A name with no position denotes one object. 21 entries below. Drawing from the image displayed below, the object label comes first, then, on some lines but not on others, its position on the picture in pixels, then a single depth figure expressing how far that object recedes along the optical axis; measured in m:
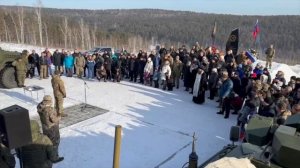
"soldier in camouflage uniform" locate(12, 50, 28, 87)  9.39
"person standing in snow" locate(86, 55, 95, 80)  10.66
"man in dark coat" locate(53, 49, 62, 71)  11.05
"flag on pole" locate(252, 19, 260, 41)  13.22
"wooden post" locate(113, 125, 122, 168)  2.95
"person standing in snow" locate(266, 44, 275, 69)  12.18
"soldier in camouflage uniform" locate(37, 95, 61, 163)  5.00
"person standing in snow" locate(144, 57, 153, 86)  9.87
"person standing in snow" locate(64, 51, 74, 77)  10.95
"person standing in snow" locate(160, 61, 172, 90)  9.34
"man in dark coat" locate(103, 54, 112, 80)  10.36
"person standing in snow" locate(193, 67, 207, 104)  8.39
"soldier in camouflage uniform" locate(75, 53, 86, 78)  10.84
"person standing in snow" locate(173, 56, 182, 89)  9.46
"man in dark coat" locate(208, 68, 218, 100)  8.47
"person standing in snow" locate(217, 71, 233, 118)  7.56
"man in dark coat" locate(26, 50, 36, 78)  10.74
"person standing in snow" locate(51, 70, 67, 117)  6.99
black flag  10.60
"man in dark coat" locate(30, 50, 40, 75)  10.81
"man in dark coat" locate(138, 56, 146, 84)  10.12
